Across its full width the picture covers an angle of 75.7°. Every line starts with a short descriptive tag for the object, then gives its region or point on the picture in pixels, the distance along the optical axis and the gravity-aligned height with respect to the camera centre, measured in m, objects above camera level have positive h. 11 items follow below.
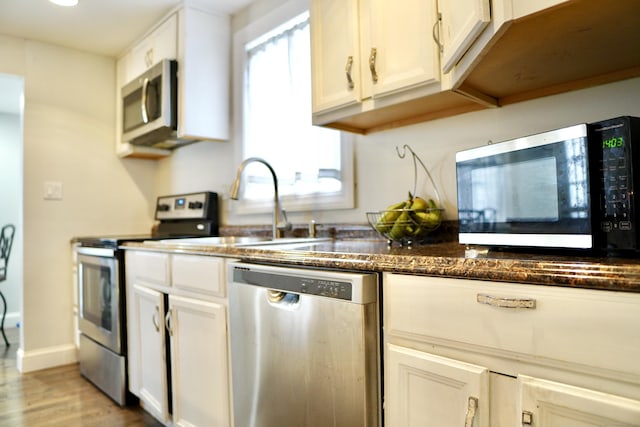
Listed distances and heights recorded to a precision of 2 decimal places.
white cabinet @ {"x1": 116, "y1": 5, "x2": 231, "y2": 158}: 2.44 +0.99
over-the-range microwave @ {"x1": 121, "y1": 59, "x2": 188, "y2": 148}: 2.48 +0.78
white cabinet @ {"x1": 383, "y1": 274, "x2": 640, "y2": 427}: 0.68 -0.26
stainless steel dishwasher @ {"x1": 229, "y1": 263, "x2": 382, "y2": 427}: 1.03 -0.35
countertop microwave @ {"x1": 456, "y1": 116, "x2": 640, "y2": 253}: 0.80 +0.06
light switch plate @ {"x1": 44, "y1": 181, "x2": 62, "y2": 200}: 2.98 +0.29
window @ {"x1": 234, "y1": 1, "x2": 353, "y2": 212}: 2.07 +0.55
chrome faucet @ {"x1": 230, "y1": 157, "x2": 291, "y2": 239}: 2.11 +0.05
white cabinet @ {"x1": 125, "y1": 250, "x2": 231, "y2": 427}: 1.56 -0.48
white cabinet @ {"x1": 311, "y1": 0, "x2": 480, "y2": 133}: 1.33 +0.56
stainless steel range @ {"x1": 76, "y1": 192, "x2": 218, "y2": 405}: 2.24 -0.36
